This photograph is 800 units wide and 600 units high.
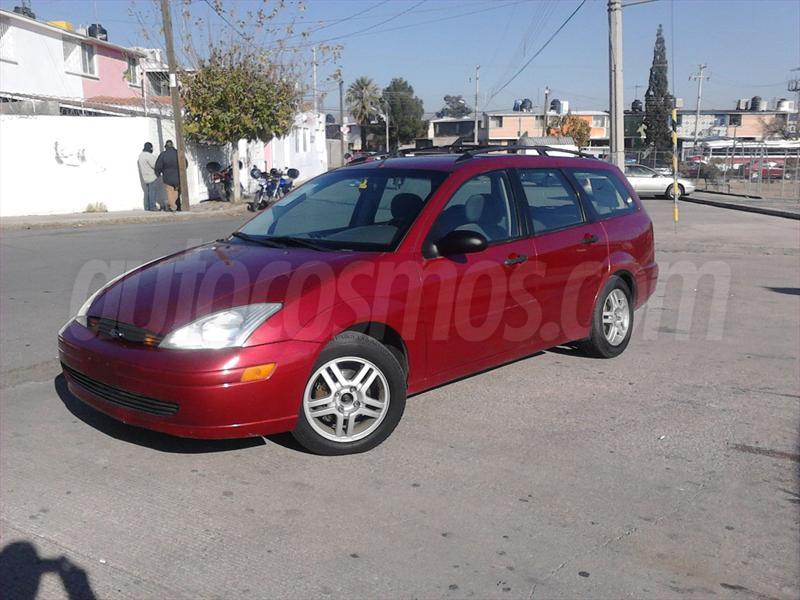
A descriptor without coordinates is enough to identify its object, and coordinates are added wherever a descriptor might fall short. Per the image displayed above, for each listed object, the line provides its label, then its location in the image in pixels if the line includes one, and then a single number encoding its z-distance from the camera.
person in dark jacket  20.70
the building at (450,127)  78.28
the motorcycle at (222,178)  25.50
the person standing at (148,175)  21.11
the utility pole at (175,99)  20.73
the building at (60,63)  25.17
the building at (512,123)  79.38
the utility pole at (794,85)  59.78
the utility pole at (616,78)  17.98
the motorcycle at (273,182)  24.06
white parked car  31.41
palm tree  91.94
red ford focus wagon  4.03
